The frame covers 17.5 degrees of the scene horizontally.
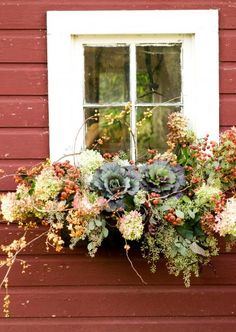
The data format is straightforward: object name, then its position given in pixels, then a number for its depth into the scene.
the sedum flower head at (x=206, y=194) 3.13
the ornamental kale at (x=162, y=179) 3.17
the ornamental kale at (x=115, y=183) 3.13
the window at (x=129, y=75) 3.48
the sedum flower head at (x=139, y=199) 3.13
